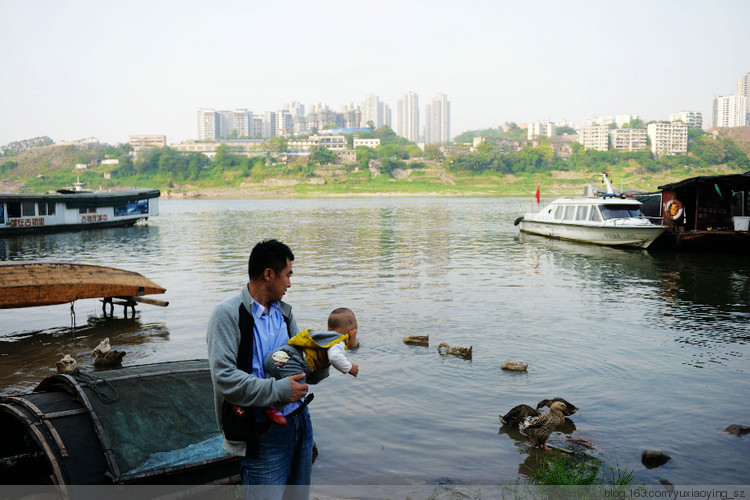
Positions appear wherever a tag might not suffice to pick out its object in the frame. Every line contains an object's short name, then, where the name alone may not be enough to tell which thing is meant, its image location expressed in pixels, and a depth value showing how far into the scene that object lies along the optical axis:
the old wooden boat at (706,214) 27.50
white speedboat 30.37
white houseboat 43.66
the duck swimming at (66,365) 10.02
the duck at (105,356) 10.95
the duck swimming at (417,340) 12.48
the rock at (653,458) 6.84
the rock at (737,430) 7.64
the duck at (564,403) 8.41
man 3.71
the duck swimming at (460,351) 11.45
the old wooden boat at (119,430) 5.10
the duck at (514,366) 10.56
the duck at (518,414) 7.90
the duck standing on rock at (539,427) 7.30
